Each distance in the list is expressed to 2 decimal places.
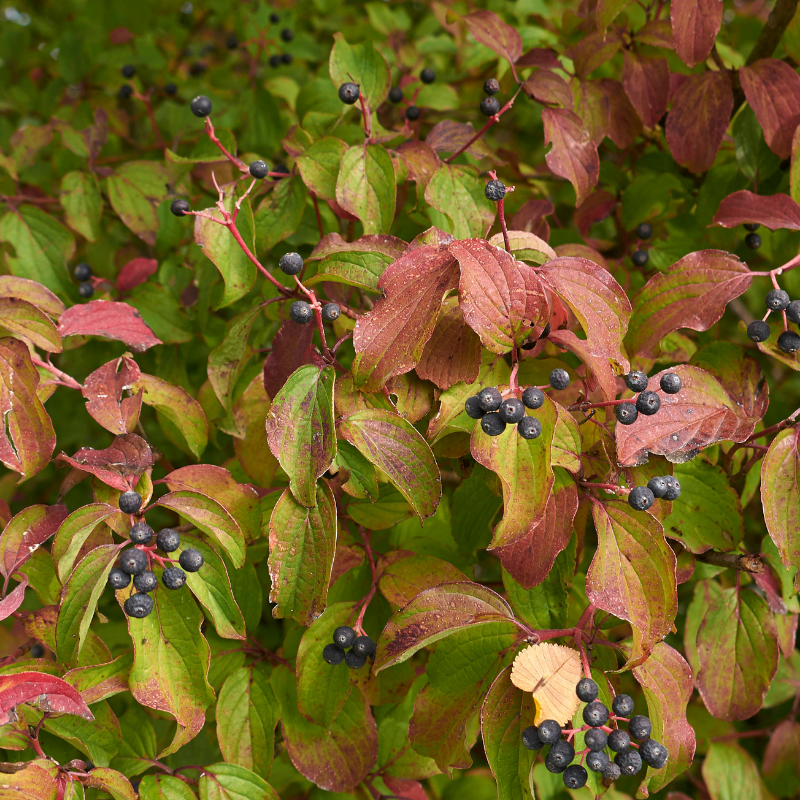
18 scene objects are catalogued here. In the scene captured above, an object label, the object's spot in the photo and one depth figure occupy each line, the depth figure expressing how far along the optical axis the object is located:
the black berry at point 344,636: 0.56
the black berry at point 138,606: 0.53
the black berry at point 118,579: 0.53
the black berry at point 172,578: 0.53
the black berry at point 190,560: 0.54
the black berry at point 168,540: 0.54
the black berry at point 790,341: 0.56
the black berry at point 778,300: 0.56
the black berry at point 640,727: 0.52
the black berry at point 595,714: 0.52
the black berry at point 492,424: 0.51
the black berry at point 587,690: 0.52
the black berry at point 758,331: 0.56
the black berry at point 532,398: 0.51
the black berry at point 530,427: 0.51
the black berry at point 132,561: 0.53
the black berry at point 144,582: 0.53
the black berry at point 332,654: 0.56
